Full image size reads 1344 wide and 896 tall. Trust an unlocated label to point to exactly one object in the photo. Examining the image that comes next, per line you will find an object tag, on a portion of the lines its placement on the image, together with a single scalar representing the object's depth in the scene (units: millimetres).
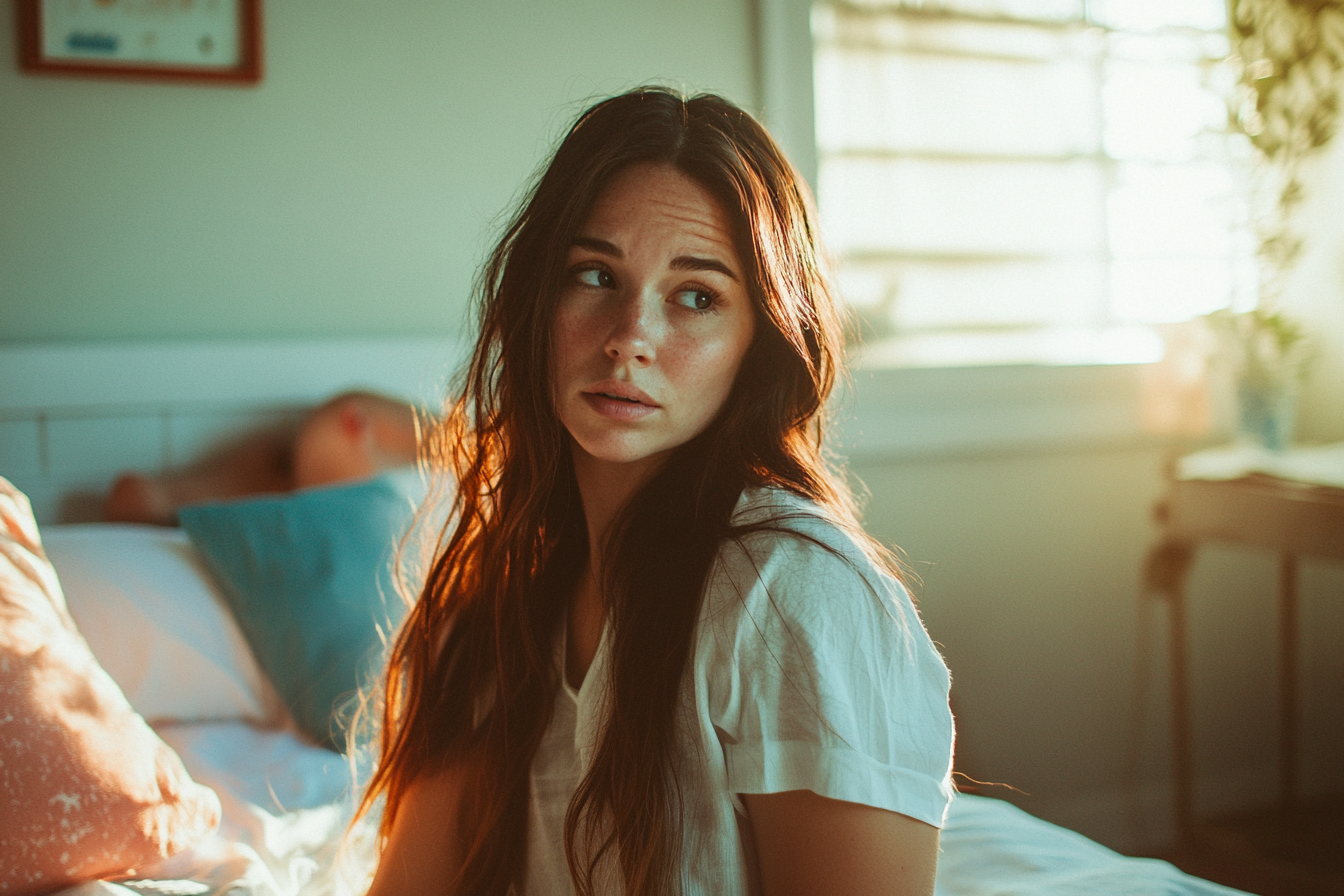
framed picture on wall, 1657
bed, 1050
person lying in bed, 1679
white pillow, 1343
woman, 743
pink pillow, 942
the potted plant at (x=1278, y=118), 2217
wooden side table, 1924
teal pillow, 1409
